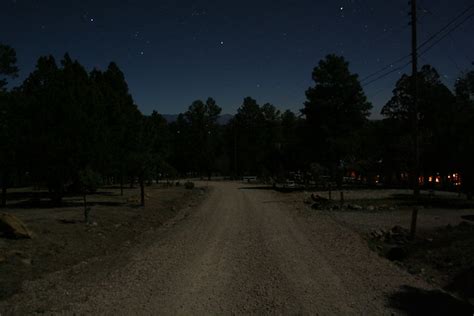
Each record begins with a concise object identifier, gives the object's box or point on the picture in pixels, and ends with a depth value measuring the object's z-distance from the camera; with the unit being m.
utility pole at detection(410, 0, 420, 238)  20.96
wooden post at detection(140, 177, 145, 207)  34.72
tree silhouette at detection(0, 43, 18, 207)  23.53
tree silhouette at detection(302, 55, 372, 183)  57.59
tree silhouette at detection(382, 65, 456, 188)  50.09
